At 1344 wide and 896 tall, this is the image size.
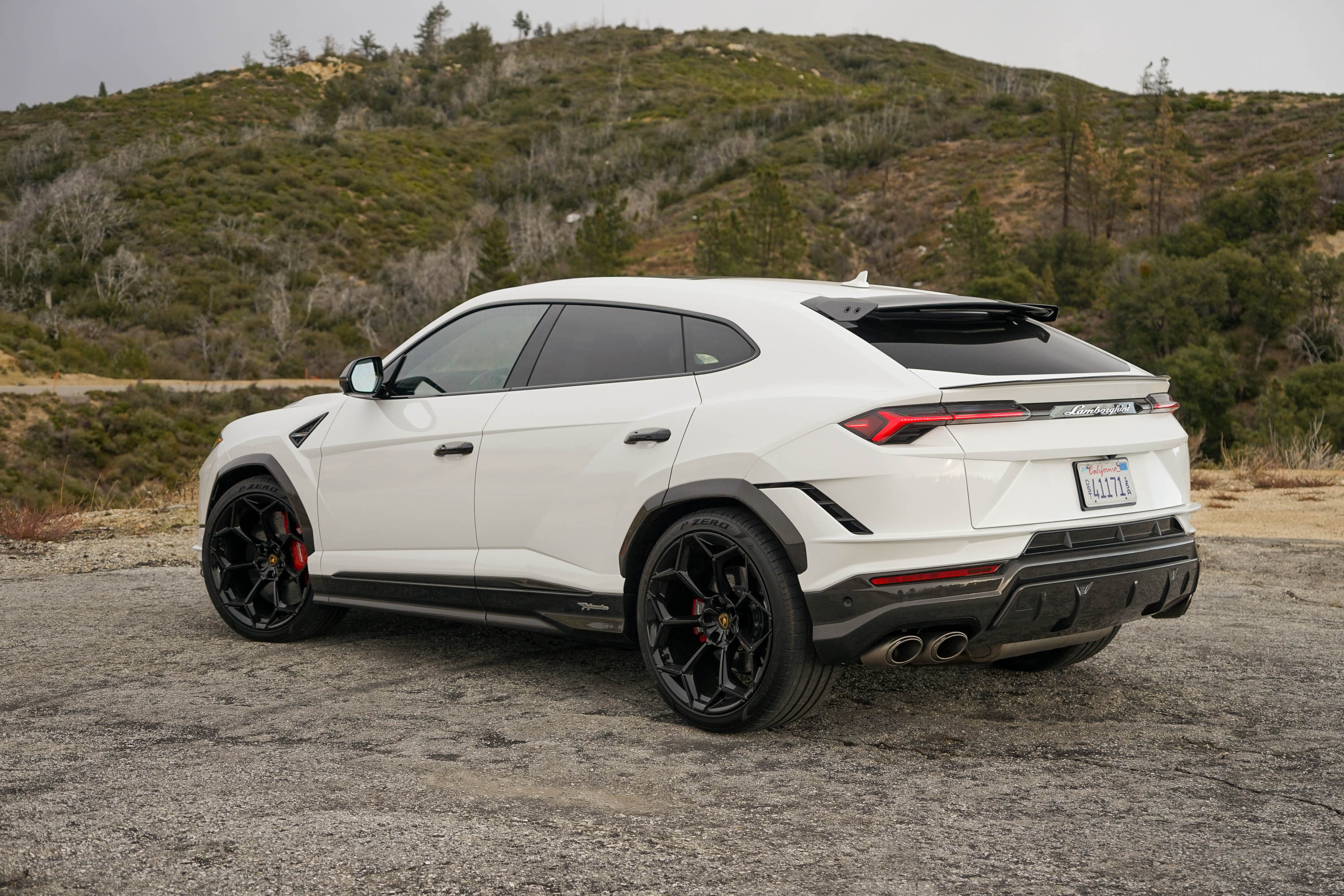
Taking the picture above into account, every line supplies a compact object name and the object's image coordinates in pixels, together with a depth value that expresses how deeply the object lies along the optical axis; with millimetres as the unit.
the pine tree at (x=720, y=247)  40188
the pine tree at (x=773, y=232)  41125
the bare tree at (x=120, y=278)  47406
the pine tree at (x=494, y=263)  47188
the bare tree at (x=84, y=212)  51156
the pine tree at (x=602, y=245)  43062
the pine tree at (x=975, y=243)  39188
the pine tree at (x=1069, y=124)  45594
